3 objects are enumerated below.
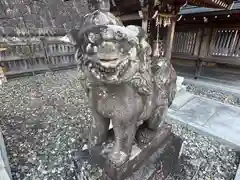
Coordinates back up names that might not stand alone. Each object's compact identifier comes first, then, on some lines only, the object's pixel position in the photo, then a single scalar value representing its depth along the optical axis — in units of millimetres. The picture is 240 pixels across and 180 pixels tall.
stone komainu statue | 623
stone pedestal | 1085
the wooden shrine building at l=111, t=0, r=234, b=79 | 2688
